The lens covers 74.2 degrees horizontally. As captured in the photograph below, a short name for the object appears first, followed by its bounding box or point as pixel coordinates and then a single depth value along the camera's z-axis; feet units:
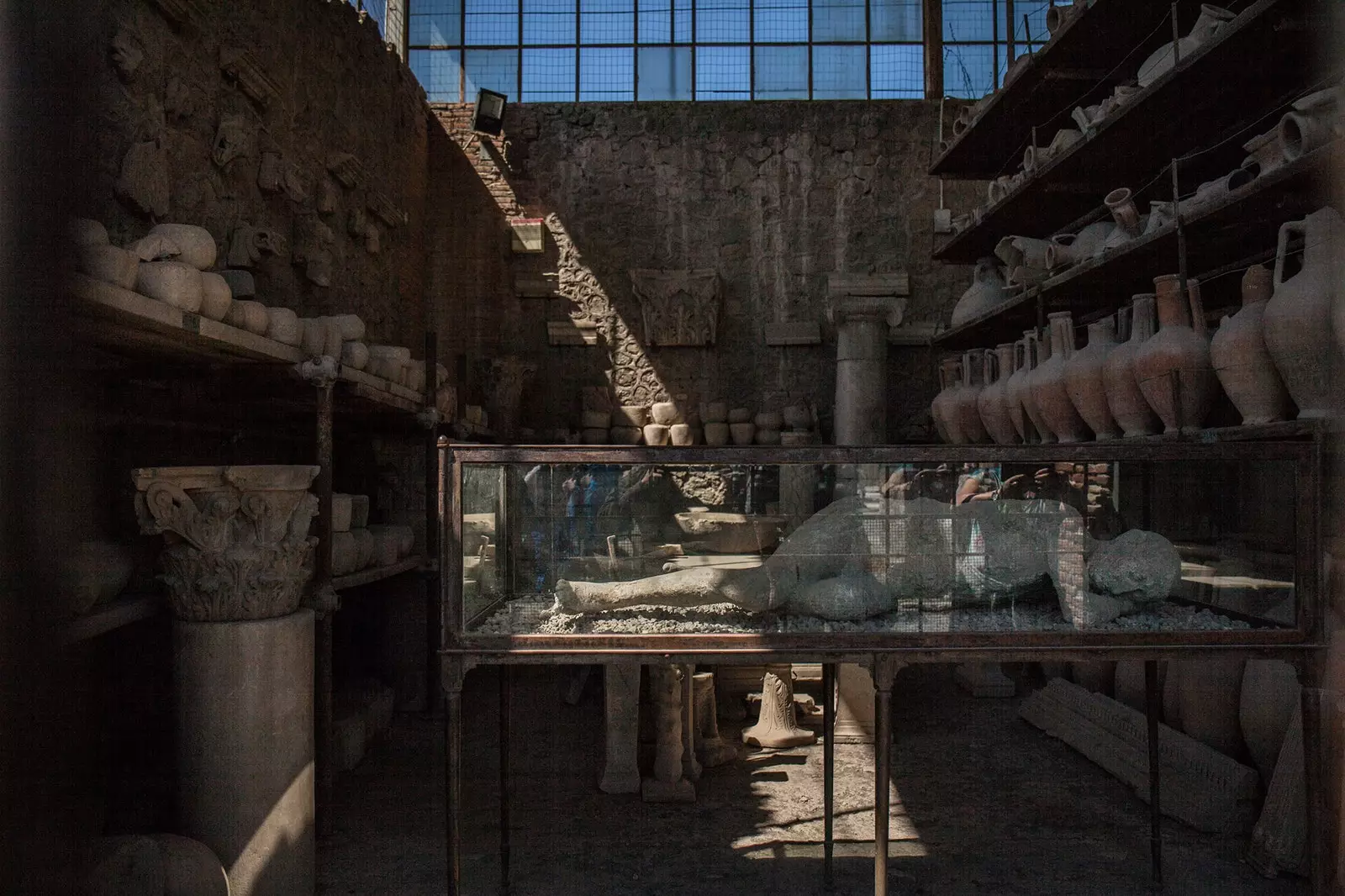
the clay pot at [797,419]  34.78
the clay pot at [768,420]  34.73
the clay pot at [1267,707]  12.73
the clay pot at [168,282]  10.16
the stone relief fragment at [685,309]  35.19
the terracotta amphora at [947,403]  24.34
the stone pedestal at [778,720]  18.30
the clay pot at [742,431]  34.73
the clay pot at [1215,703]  14.07
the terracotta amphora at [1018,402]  19.52
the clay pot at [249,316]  12.04
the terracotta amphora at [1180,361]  13.76
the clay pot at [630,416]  35.41
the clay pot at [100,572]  10.28
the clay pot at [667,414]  35.29
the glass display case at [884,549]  9.66
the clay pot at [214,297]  10.93
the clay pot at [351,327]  16.97
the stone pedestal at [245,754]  11.21
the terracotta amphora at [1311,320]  10.96
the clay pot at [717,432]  34.65
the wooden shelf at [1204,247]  11.82
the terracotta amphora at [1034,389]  18.62
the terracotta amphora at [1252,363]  12.15
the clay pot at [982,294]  24.72
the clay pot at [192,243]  11.60
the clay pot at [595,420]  34.58
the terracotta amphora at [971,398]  23.11
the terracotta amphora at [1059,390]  17.53
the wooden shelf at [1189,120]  12.94
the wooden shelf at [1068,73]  18.04
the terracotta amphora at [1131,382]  14.93
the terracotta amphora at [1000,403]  20.90
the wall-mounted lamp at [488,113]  34.76
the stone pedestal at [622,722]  16.39
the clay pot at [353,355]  16.11
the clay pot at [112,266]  8.90
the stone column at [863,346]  34.06
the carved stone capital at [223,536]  11.41
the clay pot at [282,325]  13.28
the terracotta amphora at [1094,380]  16.08
